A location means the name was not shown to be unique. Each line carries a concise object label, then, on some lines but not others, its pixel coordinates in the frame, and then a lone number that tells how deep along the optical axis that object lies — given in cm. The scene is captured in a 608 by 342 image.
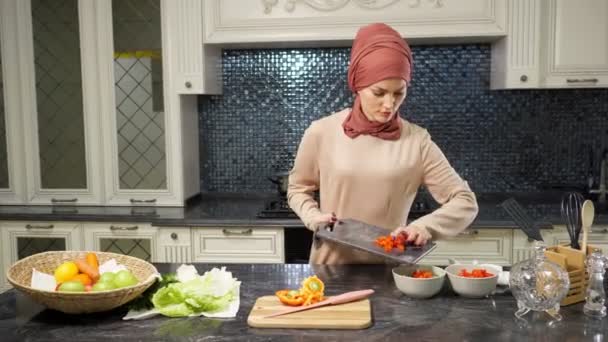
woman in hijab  177
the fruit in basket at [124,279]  139
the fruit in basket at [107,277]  139
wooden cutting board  131
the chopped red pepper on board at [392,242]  157
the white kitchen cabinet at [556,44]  282
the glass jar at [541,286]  134
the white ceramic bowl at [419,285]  147
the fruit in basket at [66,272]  141
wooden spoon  141
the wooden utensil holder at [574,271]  143
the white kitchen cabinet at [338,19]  285
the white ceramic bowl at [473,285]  147
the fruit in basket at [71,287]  134
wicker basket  133
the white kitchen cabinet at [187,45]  296
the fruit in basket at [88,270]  145
